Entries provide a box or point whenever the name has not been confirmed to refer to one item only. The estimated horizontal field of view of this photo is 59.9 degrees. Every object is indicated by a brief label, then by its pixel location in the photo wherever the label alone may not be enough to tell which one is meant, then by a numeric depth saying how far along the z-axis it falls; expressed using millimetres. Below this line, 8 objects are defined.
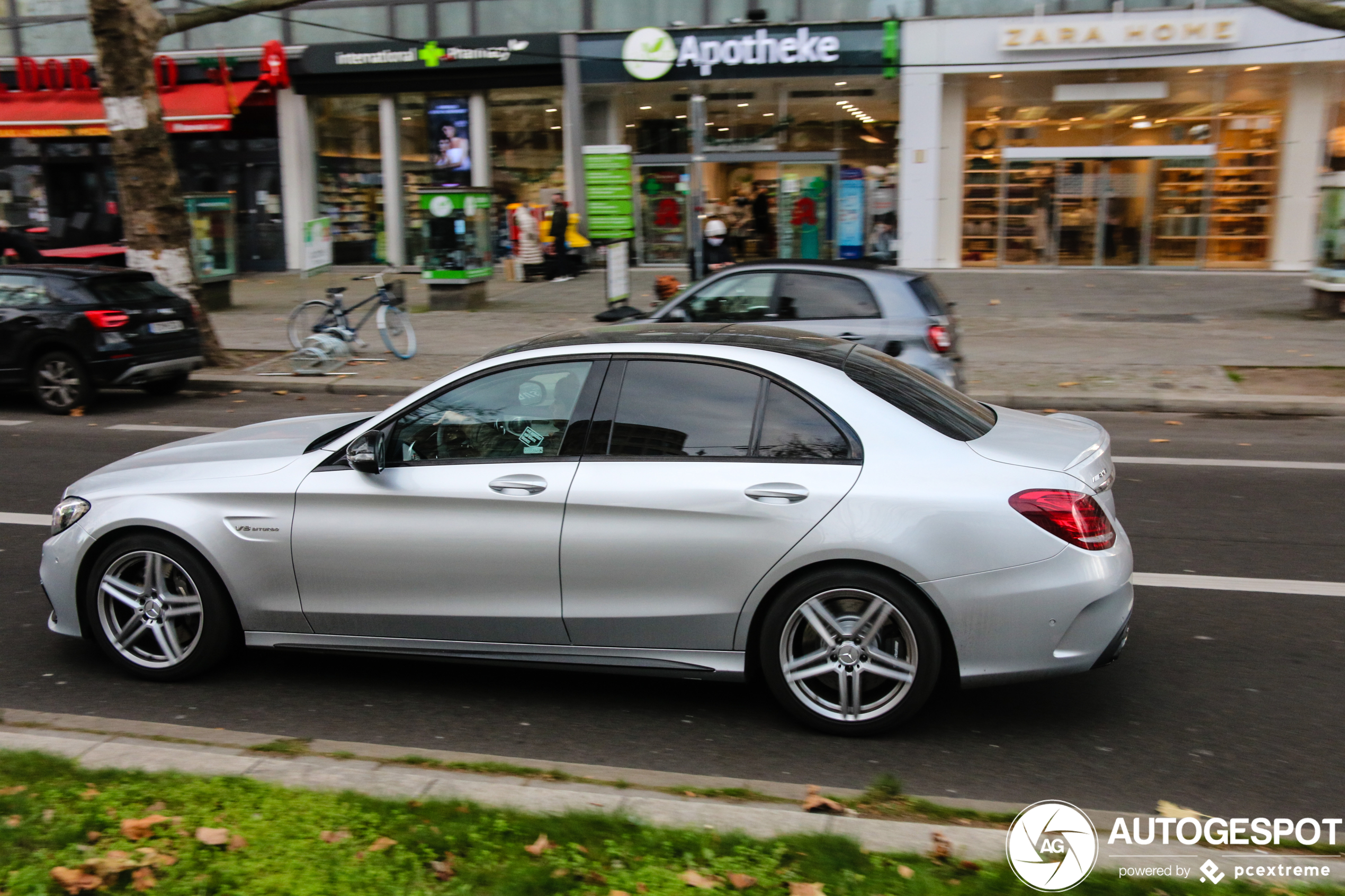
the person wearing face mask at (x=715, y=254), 19875
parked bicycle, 14859
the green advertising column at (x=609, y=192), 20828
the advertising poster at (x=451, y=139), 27078
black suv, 12148
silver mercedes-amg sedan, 4402
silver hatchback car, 9500
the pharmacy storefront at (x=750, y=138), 25031
